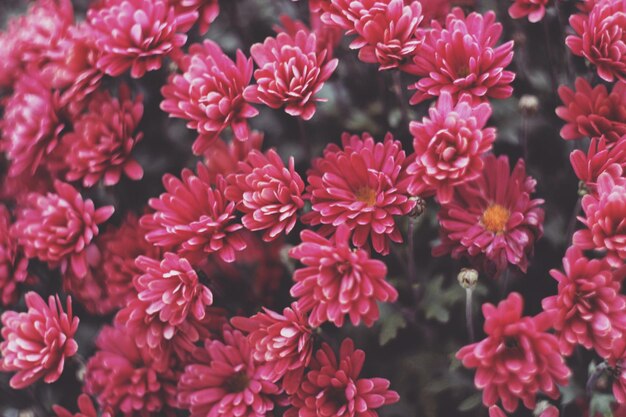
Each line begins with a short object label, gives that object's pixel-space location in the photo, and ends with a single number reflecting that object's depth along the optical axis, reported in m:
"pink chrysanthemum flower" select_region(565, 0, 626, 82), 0.60
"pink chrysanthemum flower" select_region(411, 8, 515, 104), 0.59
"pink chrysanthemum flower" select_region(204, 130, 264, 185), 0.67
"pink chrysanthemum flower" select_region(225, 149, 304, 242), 0.59
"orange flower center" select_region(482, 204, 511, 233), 0.63
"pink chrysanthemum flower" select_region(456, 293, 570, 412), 0.55
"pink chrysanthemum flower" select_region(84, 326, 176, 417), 0.63
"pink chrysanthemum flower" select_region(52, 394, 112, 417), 0.63
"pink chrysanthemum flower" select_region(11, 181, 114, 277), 0.64
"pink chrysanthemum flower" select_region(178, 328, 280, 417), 0.61
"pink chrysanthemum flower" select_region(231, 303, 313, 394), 0.59
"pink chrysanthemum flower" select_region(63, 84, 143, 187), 0.65
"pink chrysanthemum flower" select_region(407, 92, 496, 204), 0.57
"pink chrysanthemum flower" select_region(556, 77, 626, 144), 0.61
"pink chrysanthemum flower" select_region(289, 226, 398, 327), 0.57
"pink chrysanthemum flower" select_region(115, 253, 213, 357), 0.60
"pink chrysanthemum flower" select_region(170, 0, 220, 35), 0.66
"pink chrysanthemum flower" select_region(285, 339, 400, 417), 0.59
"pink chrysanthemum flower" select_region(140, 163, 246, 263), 0.60
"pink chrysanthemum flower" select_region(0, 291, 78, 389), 0.62
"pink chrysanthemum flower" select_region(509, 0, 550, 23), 0.63
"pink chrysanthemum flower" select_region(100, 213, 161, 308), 0.64
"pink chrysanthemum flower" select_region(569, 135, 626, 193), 0.58
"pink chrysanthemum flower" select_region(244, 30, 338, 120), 0.61
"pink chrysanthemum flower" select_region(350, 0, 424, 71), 0.60
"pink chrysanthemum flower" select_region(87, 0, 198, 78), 0.64
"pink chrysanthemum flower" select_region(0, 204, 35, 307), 0.66
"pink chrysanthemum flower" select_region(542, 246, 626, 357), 0.56
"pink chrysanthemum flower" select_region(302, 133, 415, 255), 0.59
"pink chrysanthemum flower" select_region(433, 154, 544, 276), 0.60
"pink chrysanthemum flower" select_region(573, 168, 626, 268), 0.56
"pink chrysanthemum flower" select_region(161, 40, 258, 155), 0.62
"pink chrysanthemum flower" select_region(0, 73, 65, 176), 0.67
